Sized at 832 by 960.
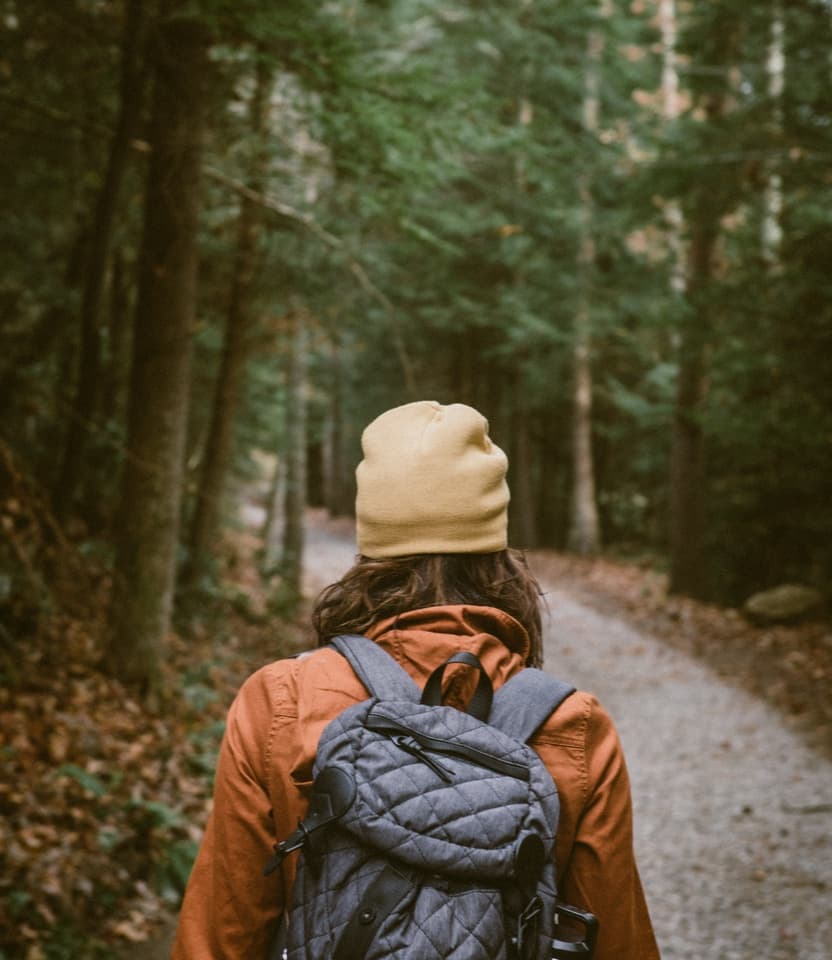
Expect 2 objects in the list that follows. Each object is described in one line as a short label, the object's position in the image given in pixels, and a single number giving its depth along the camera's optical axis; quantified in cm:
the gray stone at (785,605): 1291
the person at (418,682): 173
